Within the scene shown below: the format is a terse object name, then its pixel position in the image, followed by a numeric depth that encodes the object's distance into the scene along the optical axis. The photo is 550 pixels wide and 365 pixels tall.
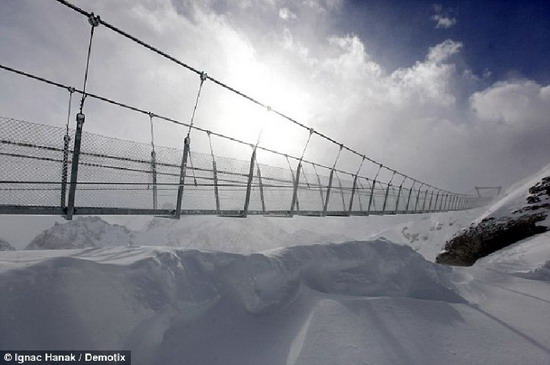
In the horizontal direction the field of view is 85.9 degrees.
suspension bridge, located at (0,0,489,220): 3.28
